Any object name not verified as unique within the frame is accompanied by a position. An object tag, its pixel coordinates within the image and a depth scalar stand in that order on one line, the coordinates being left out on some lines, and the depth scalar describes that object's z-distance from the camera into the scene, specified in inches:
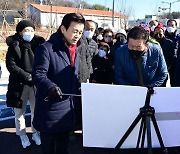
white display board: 76.2
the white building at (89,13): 2060.8
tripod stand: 75.1
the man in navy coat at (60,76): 92.3
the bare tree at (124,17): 1407.5
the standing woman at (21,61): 142.8
